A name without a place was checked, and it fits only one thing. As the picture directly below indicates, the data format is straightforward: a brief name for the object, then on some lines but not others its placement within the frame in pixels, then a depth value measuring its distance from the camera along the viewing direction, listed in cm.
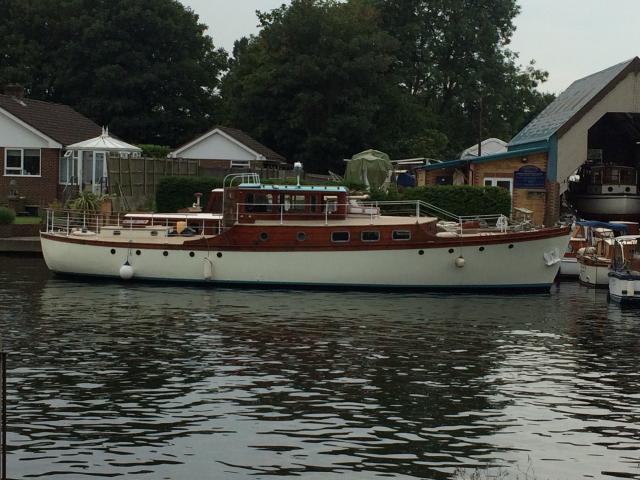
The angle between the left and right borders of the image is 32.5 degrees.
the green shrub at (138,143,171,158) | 6981
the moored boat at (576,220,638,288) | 4200
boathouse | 5150
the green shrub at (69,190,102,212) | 4903
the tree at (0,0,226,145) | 8444
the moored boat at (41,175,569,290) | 3841
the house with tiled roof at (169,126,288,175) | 7194
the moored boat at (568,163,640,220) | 5862
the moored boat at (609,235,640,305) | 3606
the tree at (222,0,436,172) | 7706
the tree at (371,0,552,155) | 10244
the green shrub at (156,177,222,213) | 5209
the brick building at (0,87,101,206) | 6062
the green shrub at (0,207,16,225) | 5116
